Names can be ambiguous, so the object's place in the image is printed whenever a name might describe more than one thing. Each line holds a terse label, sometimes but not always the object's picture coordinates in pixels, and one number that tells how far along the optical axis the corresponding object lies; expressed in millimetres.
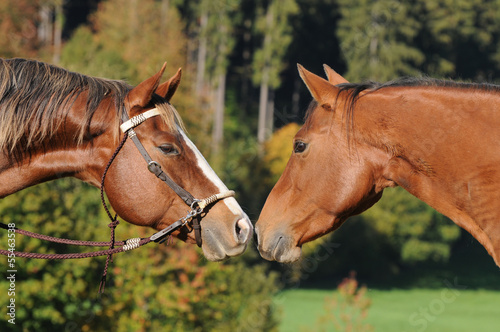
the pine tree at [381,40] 79562
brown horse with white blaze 7664
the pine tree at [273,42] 80500
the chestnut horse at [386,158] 6676
